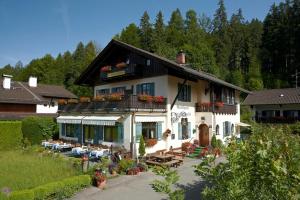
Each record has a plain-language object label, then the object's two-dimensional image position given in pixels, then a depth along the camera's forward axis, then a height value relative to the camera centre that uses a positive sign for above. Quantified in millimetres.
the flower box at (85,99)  23312 +1015
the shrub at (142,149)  19000 -2554
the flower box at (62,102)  26047 +869
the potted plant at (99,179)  13516 -3297
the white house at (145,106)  20172 +441
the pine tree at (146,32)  66625 +19567
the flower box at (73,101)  24844 +918
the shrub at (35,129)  25641 -1613
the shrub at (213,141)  23442 -2507
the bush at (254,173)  3479 -832
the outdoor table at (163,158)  18227 -3060
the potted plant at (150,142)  20281 -2248
